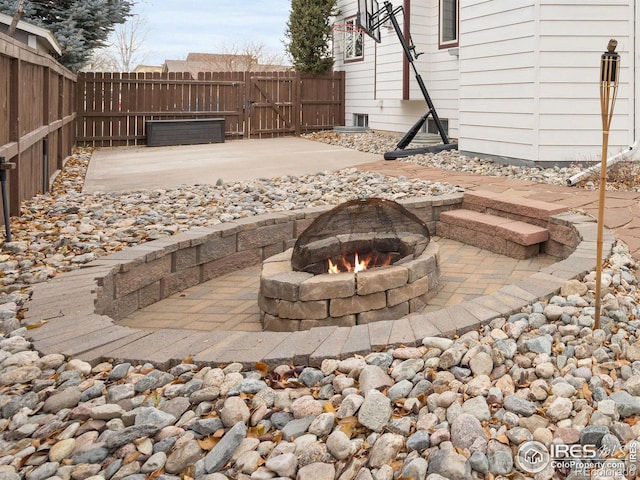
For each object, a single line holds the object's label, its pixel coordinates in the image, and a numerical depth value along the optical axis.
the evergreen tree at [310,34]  13.40
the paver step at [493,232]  4.11
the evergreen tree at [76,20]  10.16
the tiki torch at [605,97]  2.22
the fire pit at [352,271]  2.88
